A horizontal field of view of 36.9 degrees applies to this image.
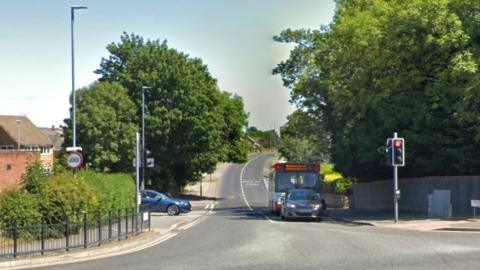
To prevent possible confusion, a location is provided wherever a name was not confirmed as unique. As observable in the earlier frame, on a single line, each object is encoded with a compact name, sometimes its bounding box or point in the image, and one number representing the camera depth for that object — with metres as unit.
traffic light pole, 32.25
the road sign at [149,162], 41.02
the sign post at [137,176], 29.71
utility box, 33.12
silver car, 36.47
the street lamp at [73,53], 30.97
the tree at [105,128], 59.44
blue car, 46.47
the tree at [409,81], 32.56
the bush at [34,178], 24.56
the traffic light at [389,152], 33.44
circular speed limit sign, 27.41
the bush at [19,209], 19.84
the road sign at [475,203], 30.42
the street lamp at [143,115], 56.64
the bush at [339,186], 64.62
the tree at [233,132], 81.18
